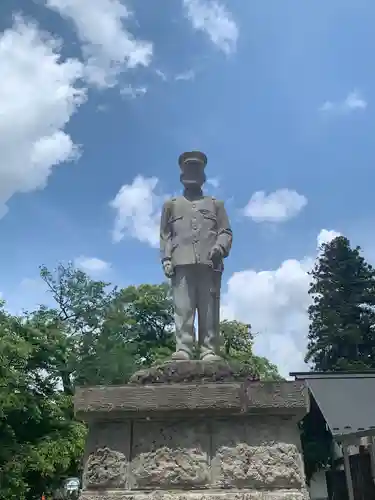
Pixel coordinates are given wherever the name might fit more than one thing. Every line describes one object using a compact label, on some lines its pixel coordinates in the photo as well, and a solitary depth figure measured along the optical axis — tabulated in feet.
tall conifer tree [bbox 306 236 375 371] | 95.04
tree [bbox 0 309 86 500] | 43.29
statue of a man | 18.75
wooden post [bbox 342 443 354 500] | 46.01
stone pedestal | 14.52
